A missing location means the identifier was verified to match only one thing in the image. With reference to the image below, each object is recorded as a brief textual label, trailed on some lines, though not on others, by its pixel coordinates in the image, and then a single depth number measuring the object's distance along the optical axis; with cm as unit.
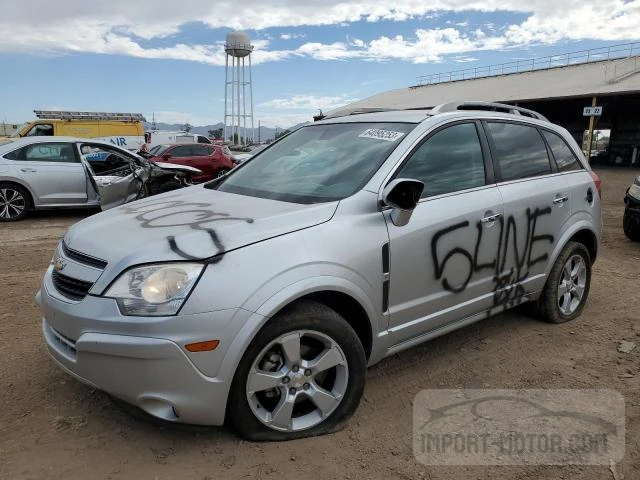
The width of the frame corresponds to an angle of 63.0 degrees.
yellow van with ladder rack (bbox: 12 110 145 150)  1941
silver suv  231
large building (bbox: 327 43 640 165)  2992
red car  1688
